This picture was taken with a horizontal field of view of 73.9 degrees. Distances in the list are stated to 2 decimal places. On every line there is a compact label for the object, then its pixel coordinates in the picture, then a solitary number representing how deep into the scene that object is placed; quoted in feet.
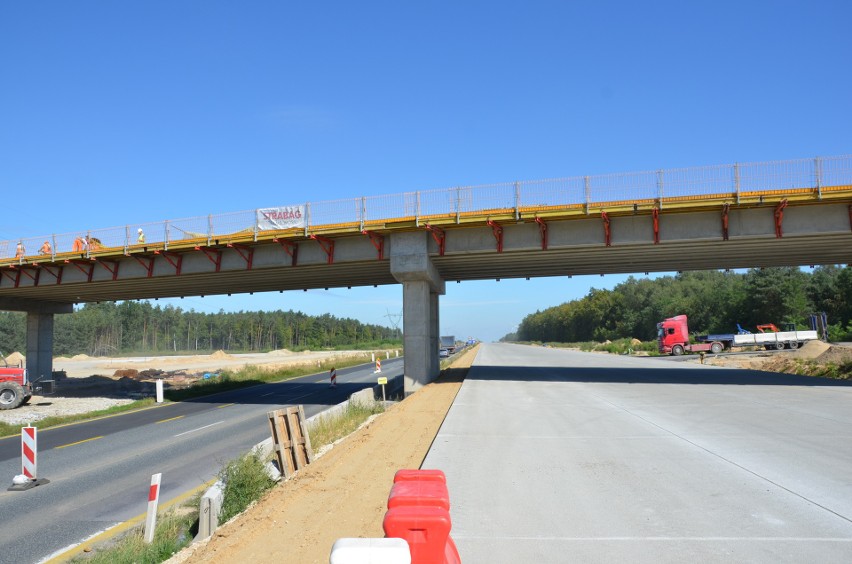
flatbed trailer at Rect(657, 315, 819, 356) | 173.06
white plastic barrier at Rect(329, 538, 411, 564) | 9.63
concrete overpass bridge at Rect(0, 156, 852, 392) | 74.28
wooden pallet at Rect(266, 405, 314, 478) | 33.35
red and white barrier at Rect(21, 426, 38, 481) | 36.35
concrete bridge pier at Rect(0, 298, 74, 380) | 124.67
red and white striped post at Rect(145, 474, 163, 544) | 25.08
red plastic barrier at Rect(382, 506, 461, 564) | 11.27
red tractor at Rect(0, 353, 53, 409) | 87.09
